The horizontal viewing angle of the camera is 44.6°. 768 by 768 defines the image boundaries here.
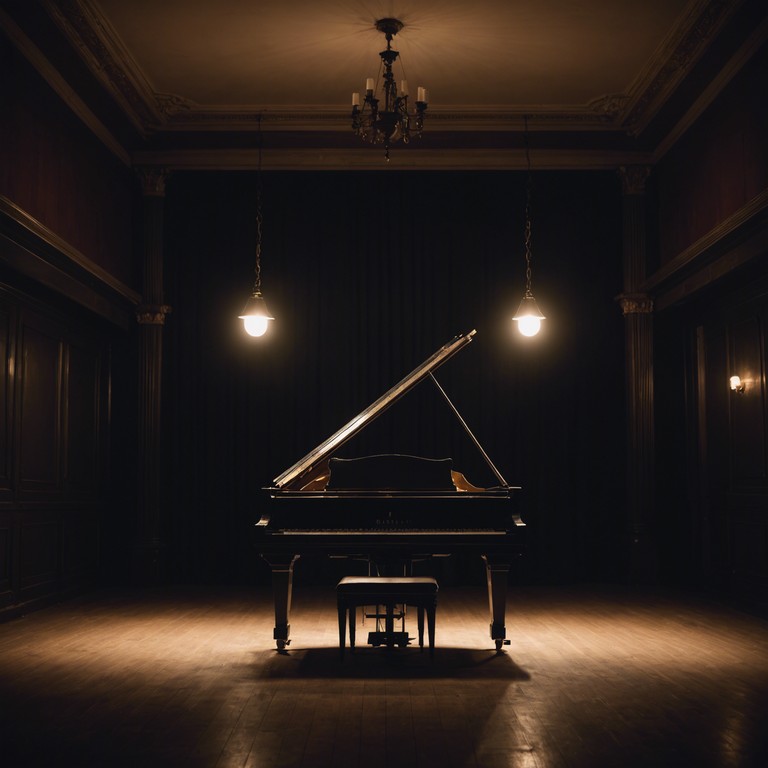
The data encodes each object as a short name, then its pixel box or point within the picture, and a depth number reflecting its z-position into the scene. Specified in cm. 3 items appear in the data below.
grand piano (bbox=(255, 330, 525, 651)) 552
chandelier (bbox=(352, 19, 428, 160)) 601
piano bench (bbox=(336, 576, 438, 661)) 511
